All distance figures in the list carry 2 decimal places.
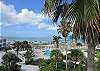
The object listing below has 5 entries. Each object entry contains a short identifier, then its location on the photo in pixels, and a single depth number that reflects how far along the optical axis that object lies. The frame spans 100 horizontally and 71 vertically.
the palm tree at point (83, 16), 1.80
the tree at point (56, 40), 16.30
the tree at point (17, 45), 18.06
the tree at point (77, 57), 12.92
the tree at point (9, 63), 11.94
